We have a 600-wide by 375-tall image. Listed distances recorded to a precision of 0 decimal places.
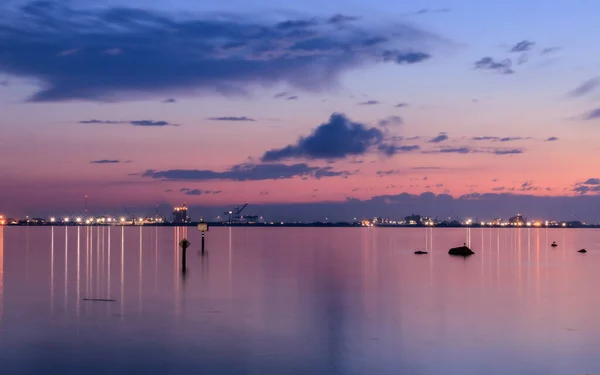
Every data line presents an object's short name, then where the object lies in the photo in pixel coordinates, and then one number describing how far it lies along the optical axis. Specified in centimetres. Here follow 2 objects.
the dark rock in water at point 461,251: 8081
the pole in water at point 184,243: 6086
